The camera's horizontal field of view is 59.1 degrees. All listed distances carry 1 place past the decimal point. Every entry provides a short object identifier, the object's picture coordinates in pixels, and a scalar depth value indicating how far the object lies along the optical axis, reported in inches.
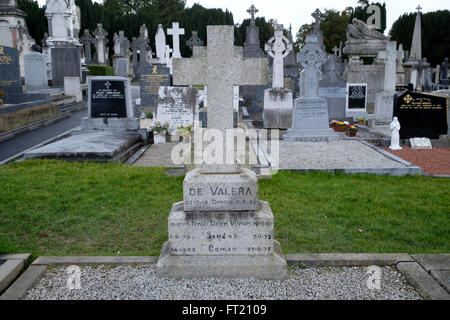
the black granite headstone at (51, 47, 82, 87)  844.6
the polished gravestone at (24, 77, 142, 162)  409.1
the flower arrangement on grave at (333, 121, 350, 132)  488.3
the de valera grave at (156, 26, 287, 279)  138.1
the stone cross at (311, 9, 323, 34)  710.9
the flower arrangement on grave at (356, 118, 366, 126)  558.9
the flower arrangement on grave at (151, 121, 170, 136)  434.5
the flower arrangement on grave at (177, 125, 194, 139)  432.1
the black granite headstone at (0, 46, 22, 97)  508.4
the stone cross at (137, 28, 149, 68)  1010.7
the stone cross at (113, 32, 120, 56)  1407.5
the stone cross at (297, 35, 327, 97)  449.1
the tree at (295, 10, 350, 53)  1657.2
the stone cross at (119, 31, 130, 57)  1442.2
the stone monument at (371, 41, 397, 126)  526.0
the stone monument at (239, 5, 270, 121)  681.5
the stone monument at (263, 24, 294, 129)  528.7
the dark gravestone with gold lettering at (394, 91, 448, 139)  410.6
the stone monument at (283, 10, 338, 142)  434.9
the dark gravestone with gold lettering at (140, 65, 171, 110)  560.7
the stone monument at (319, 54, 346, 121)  602.5
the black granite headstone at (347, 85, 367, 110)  606.9
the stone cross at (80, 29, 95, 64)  1380.4
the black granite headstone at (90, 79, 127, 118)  411.8
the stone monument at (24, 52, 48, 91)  695.7
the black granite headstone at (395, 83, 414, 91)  680.5
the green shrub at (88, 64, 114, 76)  1085.8
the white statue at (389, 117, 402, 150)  384.1
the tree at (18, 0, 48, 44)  1508.4
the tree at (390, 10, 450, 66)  1520.7
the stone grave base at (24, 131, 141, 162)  315.6
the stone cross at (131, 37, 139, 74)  1400.6
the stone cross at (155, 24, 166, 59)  873.8
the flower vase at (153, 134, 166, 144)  432.1
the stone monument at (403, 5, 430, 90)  960.9
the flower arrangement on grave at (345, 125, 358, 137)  469.6
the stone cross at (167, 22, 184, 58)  748.9
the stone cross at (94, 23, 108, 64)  1316.4
